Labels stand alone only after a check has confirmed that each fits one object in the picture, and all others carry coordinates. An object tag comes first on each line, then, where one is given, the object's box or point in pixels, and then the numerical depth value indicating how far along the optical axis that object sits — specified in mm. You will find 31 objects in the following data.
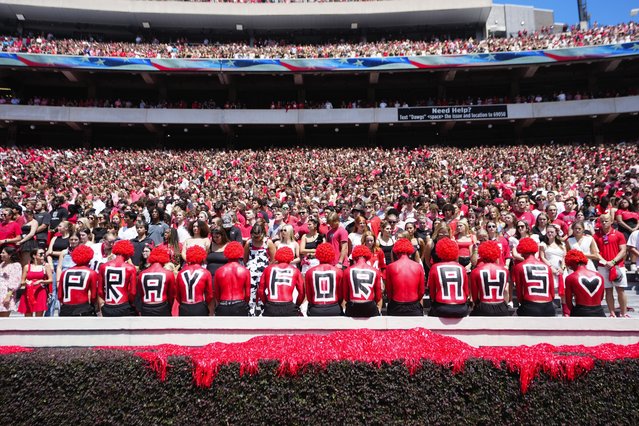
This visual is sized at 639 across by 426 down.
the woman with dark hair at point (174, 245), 7328
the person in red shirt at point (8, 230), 8648
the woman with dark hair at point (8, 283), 6641
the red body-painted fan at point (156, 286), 5477
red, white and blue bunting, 27359
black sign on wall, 29000
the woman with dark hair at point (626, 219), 8555
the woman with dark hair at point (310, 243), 7773
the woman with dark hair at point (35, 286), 6706
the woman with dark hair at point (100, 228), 8812
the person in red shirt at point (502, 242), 7113
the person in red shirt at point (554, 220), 8117
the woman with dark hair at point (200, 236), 7140
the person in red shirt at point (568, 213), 9312
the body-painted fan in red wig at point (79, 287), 5594
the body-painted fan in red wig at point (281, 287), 5461
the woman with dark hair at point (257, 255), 7074
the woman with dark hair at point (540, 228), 7419
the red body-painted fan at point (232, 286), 5520
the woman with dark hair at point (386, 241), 7445
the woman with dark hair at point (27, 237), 7129
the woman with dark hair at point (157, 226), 8266
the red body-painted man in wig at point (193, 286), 5484
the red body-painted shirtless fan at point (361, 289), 5219
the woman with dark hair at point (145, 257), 6533
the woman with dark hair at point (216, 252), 6547
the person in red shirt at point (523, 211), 8877
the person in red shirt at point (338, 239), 7640
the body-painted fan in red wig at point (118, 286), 5578
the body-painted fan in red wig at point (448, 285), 5191
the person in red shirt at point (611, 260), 6645
